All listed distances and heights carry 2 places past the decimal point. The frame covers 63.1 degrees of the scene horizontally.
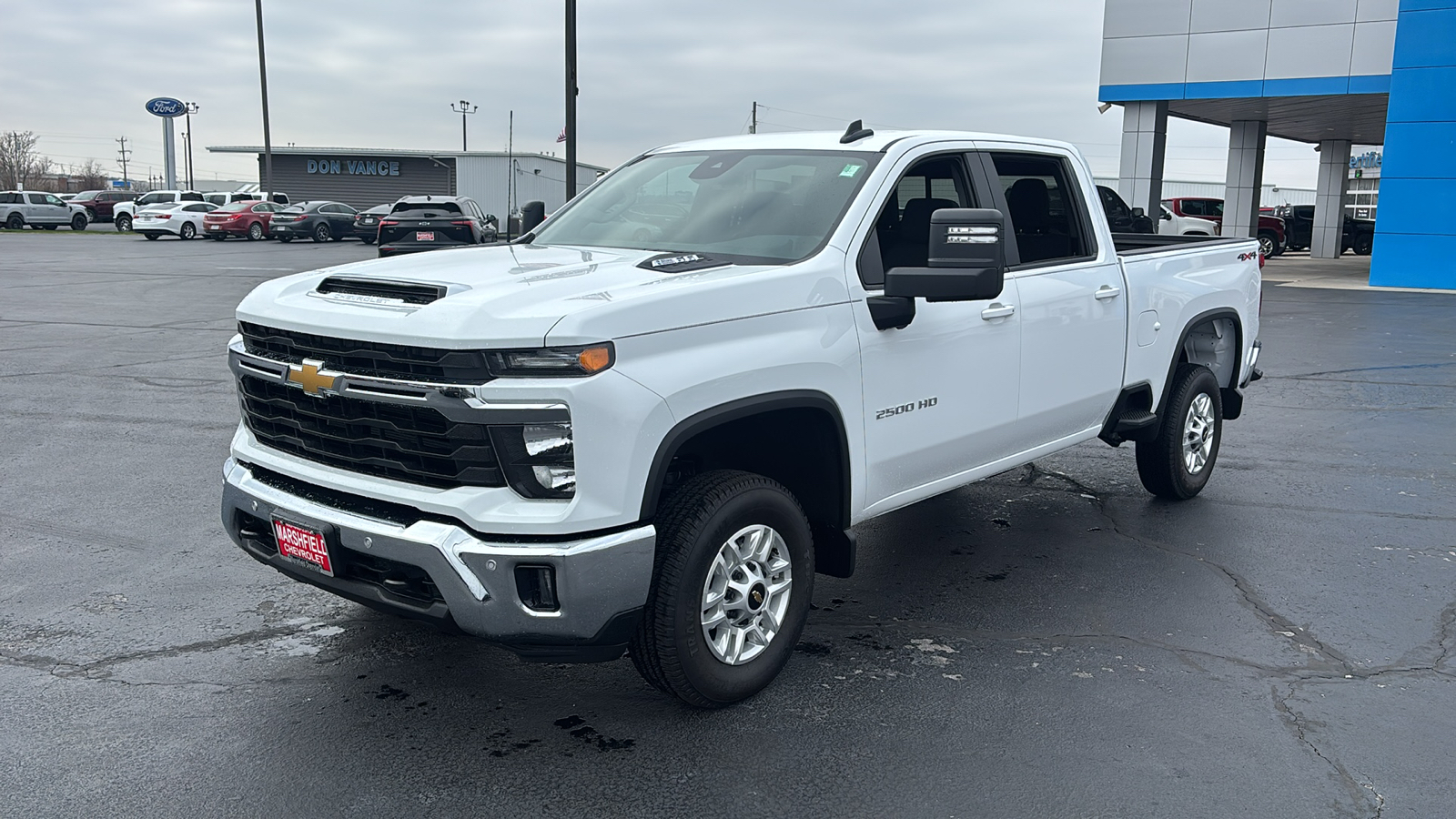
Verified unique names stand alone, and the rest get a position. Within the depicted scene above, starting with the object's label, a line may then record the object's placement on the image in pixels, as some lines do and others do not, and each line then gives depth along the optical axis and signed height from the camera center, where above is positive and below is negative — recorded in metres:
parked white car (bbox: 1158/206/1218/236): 31.91 -0.17
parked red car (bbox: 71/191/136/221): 54.25 -0.50
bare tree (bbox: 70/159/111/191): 103.25 +0.88
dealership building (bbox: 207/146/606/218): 66.31 +1.41
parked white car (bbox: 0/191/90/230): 48.12 -0.86
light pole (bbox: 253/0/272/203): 50.72 +2.56
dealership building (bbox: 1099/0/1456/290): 23.81 +2.99
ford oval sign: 69.69 +5.06
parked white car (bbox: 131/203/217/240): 40.31 -0.94
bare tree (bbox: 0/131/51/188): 92.25 +2.49
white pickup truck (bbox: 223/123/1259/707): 3.45 -0.62
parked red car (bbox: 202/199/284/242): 40.44 -0.87
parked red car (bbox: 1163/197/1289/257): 34.84 +0.11
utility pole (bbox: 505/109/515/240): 63.00 +1.69
